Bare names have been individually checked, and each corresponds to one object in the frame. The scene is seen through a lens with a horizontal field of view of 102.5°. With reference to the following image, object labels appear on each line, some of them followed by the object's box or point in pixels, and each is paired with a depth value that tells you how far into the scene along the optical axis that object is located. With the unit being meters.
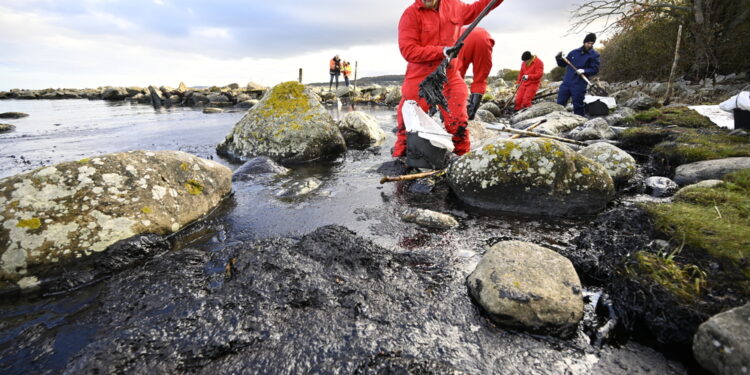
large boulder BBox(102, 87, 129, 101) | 34.44
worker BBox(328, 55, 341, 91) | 25.88
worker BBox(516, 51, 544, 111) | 12.66
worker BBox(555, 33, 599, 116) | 10.14
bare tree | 11.65
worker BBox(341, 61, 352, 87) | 27.81
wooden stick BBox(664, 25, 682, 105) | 10.76
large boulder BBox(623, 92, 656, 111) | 11.55
